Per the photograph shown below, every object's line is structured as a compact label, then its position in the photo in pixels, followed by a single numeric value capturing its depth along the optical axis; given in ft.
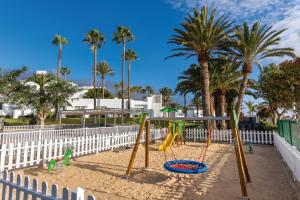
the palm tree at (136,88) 283.67
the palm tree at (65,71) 256.58
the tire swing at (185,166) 21.16
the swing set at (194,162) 19.84
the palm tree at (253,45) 66.23
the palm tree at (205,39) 68.95
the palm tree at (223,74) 86.02
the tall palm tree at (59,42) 161.19
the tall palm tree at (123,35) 154.30
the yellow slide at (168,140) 37.19
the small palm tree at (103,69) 205.26
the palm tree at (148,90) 340.90
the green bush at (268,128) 76.60
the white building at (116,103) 180.75
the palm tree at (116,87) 285.70
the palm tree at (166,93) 292.61
